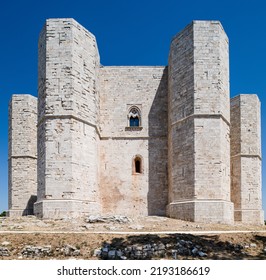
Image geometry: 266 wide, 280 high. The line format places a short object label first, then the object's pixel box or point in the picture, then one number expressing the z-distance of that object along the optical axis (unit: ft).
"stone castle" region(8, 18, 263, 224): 53.52
